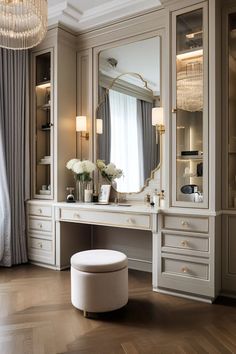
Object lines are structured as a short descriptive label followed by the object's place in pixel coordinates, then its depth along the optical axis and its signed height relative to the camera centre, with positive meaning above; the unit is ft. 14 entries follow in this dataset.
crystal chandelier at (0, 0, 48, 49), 7.56 +3.85
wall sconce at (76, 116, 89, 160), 13.01 +2.20
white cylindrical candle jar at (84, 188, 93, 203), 12.49 -0.71
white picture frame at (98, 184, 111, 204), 12.30 -0.63
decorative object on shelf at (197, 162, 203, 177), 9.67 +0.25
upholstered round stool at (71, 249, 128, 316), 8.32 -2.76
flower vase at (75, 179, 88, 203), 12.87 -0.46
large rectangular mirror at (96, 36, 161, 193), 11.72 +2.64
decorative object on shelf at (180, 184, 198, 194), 9.78 -0.35
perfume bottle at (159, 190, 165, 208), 10.37 -0.73
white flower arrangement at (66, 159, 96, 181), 12.12 +0.37
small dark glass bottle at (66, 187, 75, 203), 12.55 -0.74
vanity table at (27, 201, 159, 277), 10.51 -1.72
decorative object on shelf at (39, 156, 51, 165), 13.28 +0.73
